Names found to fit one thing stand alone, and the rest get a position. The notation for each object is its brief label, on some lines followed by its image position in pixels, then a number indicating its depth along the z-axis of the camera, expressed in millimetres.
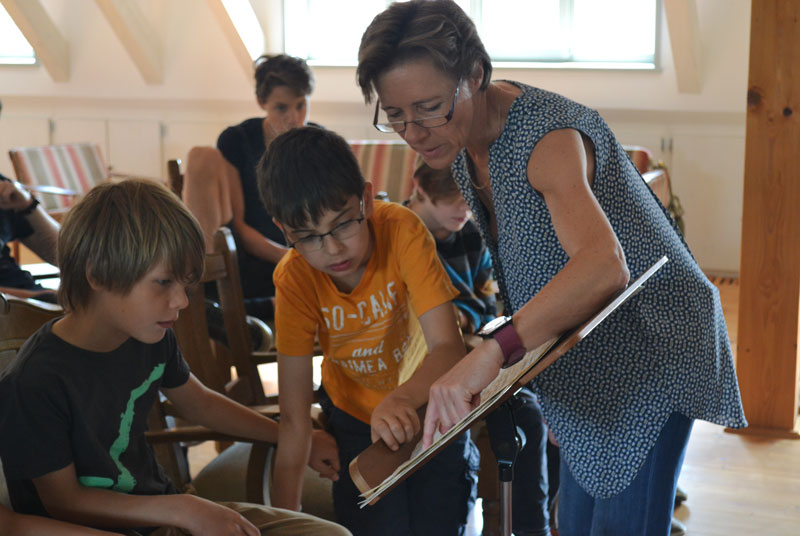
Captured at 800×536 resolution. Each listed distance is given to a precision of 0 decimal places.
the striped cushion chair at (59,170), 6016
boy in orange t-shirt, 1587
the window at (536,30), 6090
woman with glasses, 1302
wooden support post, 3197
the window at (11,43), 8039
